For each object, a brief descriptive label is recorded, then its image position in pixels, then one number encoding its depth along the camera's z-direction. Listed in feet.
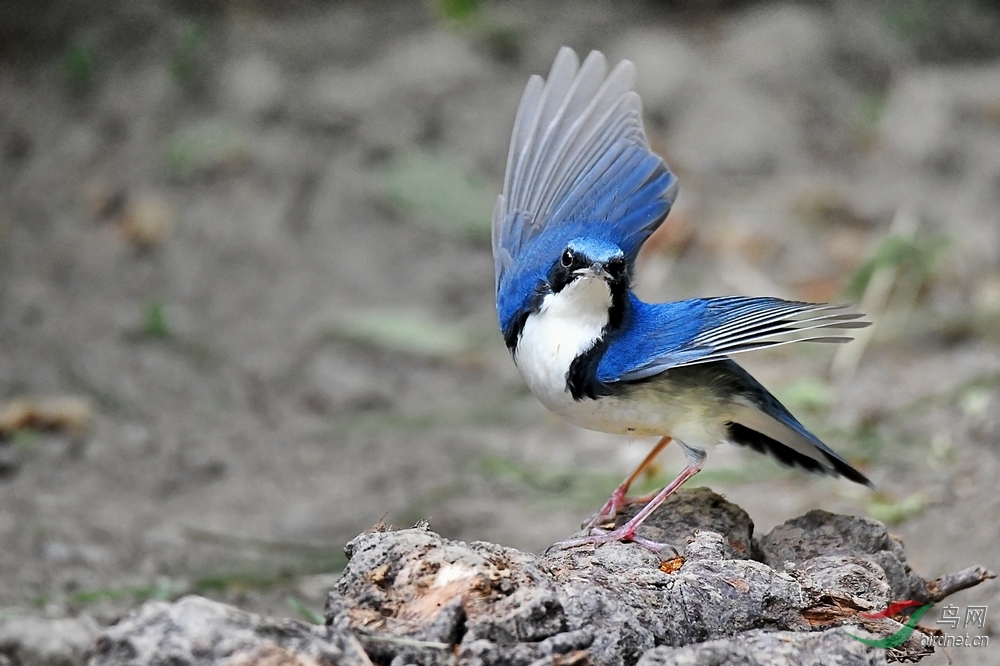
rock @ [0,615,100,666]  20.18
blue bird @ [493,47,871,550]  20.04
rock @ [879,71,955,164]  47.52
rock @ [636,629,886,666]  14.06
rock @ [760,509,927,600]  18.72
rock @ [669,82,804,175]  48.47
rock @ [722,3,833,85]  51.47
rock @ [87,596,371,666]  12.41
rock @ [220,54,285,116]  47.96
